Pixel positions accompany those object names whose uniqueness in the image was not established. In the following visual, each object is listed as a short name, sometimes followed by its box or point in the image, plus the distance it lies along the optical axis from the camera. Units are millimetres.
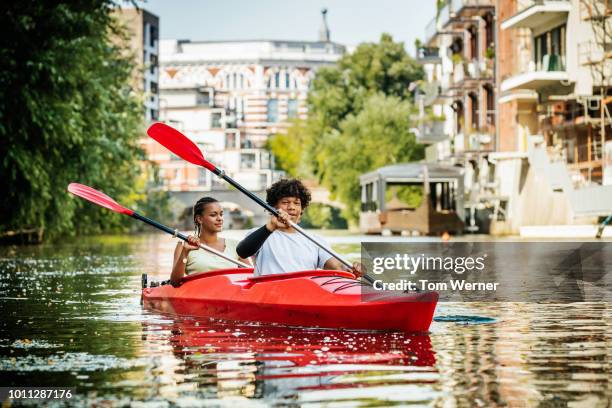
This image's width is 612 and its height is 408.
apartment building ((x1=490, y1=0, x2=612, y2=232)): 43000
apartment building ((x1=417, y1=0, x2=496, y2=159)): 59312
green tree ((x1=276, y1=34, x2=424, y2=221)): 73688
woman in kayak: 13711
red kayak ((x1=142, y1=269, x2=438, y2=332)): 10992
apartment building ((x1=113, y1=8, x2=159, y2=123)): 123625
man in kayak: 12047
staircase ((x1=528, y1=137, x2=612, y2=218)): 38094
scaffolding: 43594
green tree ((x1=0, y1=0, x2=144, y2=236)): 29062
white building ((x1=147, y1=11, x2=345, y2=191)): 132500
